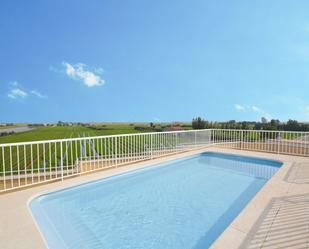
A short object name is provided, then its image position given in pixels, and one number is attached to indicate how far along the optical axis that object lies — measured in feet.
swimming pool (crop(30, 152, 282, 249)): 10.18
